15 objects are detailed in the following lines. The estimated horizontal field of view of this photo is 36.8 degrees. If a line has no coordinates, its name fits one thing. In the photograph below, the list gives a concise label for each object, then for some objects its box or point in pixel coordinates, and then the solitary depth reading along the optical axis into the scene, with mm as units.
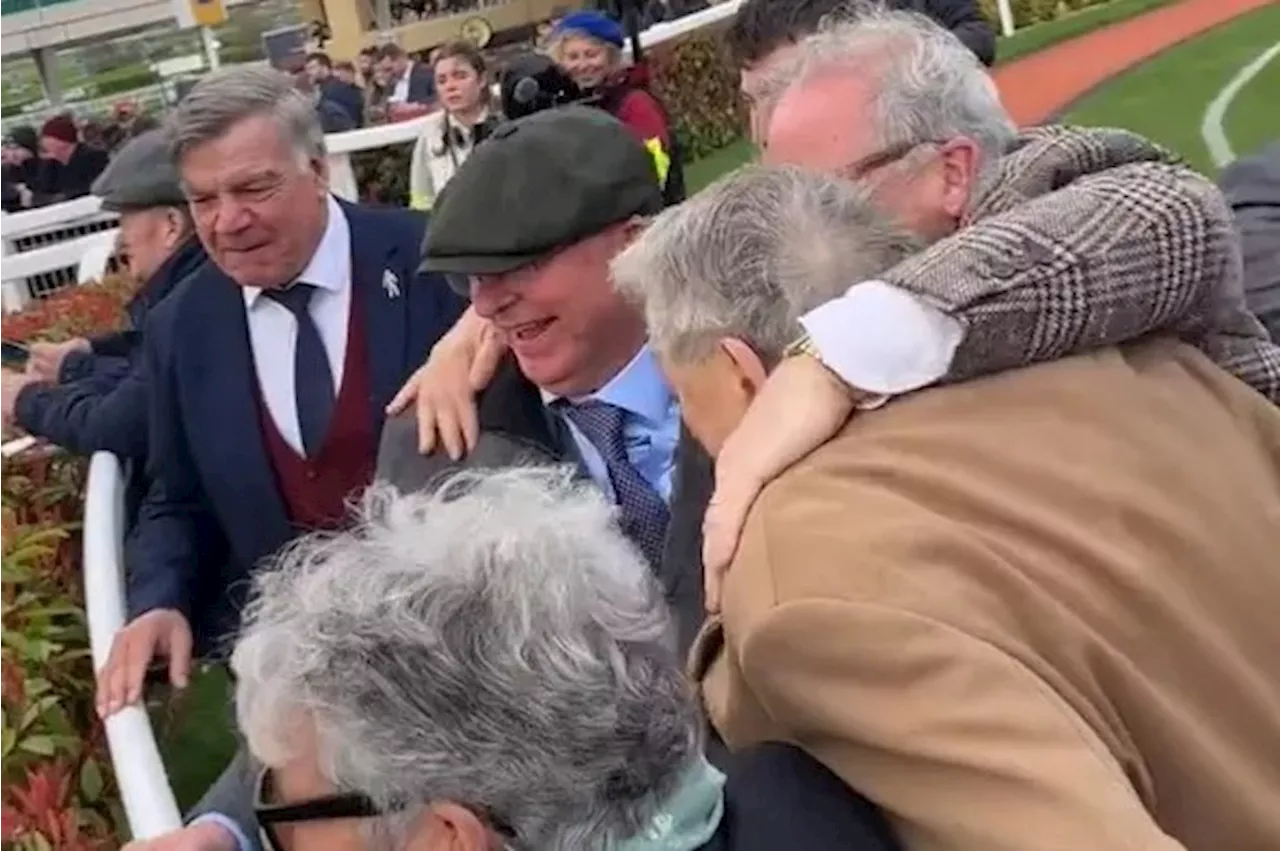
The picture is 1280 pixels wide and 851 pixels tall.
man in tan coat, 1738
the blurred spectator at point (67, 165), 15125
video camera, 7676
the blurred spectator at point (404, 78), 18109
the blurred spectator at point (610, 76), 7648
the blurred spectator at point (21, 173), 15625
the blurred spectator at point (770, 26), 3598
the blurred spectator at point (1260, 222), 3035
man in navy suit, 3918
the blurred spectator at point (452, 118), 9992
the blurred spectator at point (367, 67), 20328
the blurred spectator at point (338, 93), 15906
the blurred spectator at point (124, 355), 4293
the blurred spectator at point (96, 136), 15839
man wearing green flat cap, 3029
